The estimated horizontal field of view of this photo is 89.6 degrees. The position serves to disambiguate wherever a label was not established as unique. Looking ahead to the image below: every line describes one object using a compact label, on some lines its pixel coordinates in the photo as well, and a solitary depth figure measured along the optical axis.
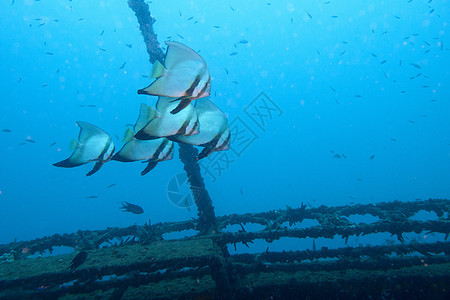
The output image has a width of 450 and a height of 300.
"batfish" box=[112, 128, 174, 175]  2.40
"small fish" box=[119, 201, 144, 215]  6.86
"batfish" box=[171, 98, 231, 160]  2.19
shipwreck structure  2.95
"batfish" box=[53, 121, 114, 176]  2.59
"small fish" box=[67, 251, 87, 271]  3.23
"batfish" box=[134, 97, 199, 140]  1.93
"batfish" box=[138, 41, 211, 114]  1.89
